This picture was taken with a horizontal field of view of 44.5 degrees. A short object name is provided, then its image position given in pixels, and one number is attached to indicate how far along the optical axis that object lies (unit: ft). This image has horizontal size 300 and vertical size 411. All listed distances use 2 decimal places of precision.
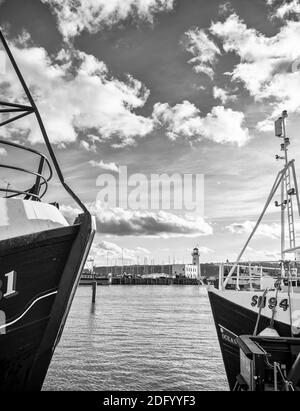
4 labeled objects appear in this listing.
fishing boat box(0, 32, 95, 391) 18.99
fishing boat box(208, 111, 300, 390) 35.88
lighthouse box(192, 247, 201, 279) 557.74
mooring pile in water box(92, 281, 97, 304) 183.26
